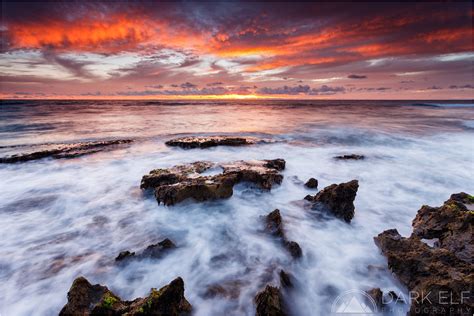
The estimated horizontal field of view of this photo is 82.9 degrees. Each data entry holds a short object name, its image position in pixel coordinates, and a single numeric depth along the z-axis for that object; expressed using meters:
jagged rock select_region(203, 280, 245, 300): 3.74
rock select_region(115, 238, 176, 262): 4.42
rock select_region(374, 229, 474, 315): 2.95
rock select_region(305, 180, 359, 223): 5.74
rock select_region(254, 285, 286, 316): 3.12
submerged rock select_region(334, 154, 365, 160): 11.27
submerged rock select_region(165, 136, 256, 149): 13.14
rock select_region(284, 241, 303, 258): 4.55
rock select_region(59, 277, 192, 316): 2.84
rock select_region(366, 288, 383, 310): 3.51
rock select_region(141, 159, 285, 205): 6.30
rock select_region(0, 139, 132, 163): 10.75
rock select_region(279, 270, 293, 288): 3.92
